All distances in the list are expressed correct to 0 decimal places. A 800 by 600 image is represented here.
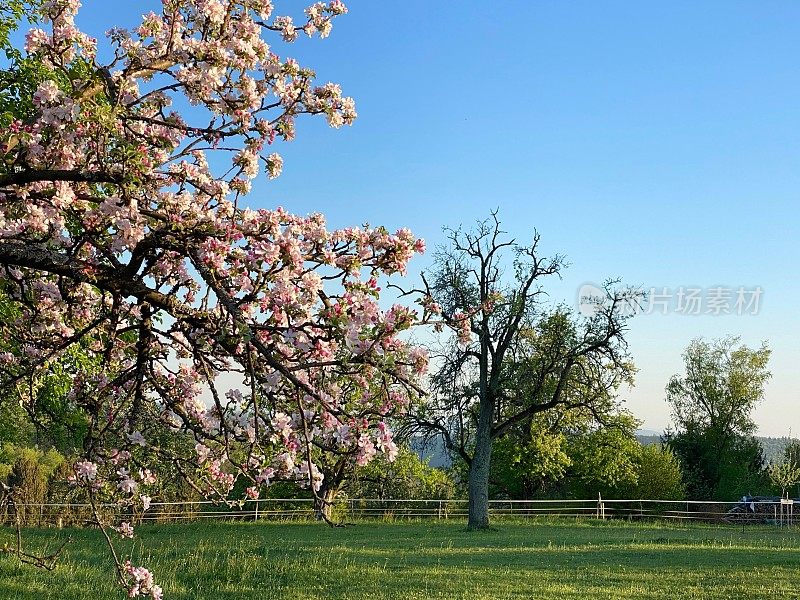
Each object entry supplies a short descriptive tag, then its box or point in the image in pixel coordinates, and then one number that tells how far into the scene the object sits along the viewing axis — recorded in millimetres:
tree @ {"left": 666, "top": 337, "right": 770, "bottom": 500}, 51500
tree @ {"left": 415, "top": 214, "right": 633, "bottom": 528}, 26031
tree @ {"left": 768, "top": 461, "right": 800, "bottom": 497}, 40447
